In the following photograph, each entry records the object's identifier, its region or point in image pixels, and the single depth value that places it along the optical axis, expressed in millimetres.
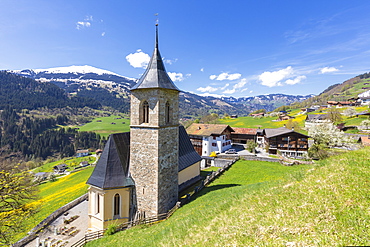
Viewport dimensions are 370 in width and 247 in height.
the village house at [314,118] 67250
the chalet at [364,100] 95750
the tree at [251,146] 47625
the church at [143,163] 15250
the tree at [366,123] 53125
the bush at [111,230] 14060
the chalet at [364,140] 39438
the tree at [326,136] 35812
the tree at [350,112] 72612
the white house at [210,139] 47094
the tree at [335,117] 63188
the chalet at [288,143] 41406
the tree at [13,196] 11970
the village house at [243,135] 57519
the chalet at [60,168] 76962
